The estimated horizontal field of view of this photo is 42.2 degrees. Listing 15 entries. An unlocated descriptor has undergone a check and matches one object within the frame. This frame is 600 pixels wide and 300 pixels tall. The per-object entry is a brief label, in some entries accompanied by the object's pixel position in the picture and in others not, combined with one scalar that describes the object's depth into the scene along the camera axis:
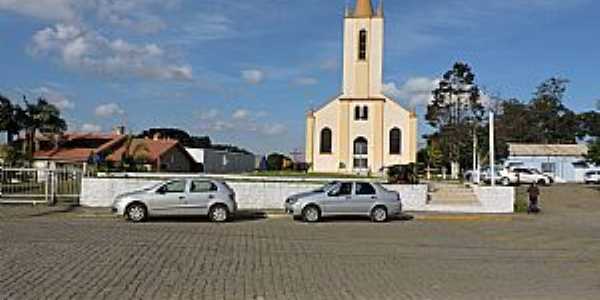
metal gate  29.44
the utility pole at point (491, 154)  33.41
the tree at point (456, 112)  59.66
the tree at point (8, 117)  66.38
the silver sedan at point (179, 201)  23.58
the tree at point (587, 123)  103.69
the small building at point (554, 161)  69.38
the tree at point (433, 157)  60.64
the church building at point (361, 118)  67.75
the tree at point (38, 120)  68.38
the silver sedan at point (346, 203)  24.77
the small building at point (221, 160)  79.19
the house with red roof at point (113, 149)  66.62
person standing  30.52
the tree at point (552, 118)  102.00
